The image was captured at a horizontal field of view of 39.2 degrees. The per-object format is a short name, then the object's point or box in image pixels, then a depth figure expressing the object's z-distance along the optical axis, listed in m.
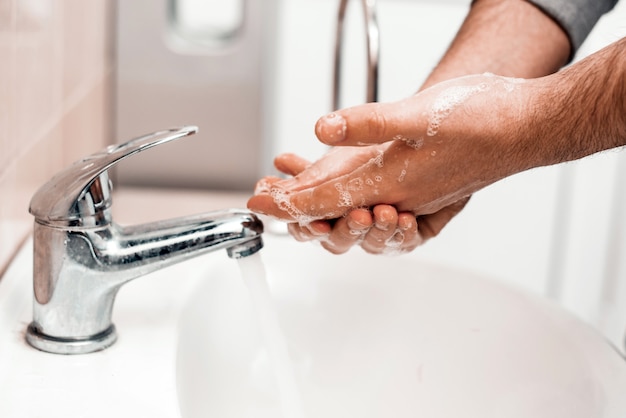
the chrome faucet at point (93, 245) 0.57
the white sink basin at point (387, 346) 0.69
